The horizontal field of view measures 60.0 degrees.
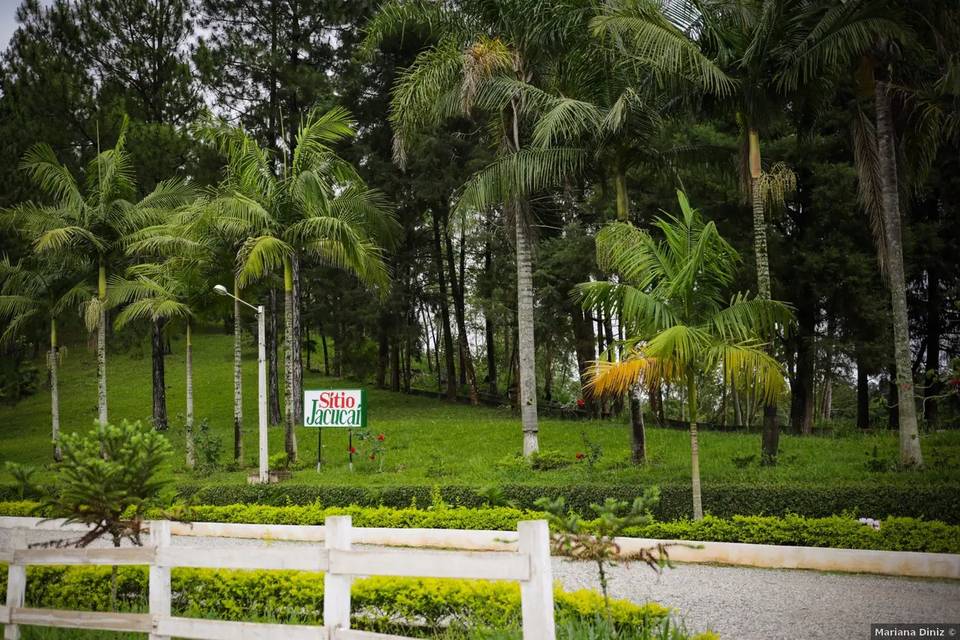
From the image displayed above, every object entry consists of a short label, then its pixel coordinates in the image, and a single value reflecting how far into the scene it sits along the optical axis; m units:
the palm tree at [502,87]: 18.33
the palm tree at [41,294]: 27.25
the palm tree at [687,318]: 12.00
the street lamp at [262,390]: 19.06
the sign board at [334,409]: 20.33
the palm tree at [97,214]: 23.86
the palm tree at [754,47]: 15.02
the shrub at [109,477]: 8.01
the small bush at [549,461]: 18.58
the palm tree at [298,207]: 20.27
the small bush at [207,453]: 22.16
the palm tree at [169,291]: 22.42
